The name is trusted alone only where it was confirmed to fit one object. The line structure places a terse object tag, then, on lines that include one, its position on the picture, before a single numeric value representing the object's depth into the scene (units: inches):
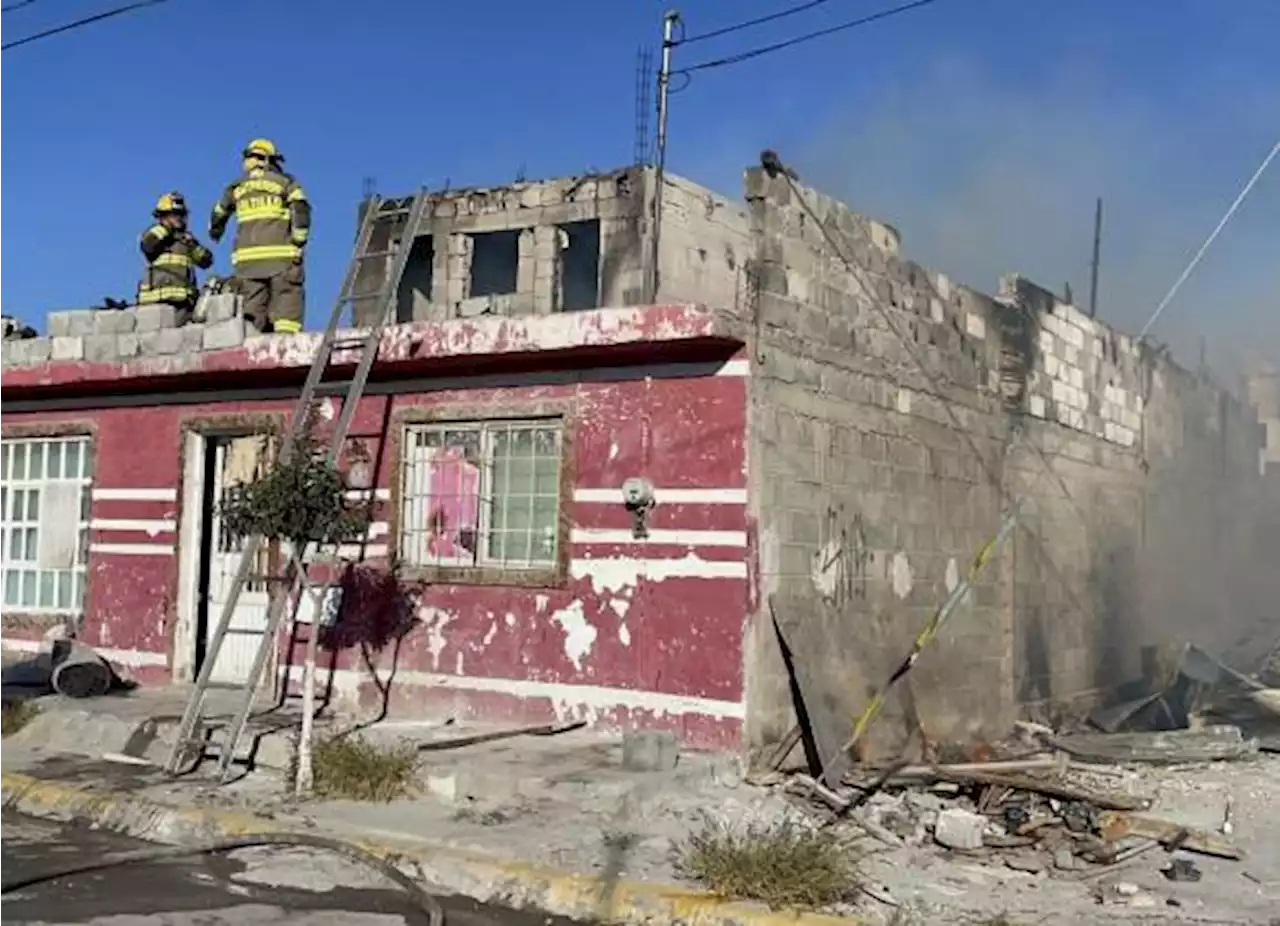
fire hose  289.3
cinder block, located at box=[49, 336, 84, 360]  574.6
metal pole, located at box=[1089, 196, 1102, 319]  1067.7
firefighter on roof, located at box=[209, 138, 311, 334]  553.6
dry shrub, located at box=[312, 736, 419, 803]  372.5
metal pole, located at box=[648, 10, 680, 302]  714.8
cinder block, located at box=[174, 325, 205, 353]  532.7
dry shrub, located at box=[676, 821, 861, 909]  278.8
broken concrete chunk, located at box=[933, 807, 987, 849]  338.0
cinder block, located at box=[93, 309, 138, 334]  562.9
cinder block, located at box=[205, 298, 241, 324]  535.5
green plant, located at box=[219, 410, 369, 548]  386.6
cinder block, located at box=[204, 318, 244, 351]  522.0
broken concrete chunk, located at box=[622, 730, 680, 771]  379.2
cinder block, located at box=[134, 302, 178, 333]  554.9
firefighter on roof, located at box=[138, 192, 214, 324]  605.6
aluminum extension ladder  403.2
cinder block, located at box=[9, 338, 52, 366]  586.9
